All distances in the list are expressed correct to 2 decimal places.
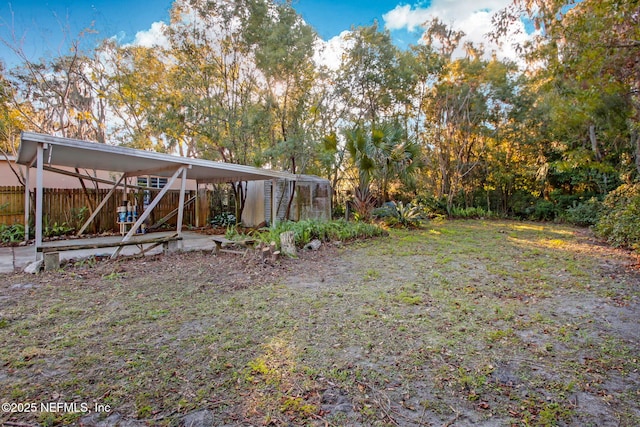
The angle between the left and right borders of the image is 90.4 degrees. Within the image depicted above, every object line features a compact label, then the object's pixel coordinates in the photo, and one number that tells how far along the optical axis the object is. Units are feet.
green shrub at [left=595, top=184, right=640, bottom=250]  23.21
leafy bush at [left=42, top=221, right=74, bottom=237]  27.09
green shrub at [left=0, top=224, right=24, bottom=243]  25.53
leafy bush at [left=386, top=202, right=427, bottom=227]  36.58
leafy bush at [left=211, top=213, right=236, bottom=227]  38.93
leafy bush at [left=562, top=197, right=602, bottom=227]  38.59
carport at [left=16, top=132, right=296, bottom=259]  16.66
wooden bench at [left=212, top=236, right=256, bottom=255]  22.30
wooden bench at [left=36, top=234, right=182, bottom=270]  16.93
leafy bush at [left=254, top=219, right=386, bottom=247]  24.88
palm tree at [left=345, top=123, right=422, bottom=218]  30.48
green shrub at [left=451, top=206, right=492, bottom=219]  50.01
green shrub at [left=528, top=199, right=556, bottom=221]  46.01
